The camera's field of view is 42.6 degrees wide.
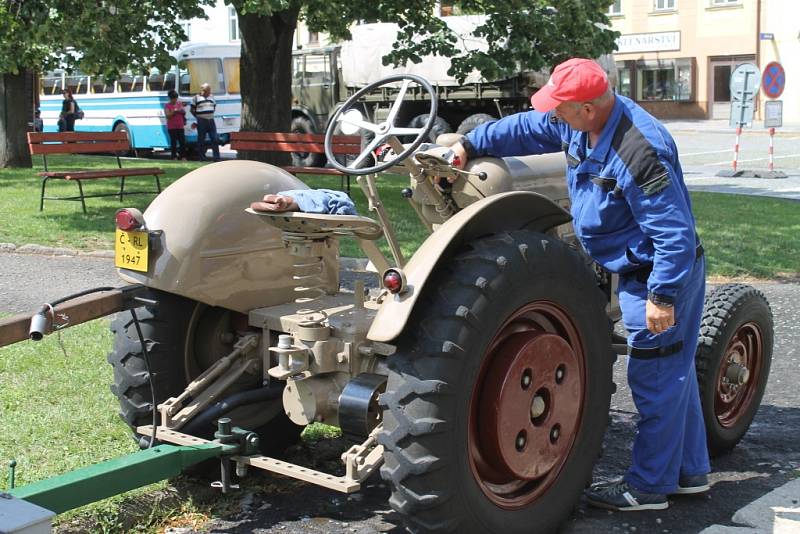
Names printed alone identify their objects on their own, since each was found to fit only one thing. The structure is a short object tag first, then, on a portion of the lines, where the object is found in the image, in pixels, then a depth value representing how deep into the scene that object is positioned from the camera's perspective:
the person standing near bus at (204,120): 25.52
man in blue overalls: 3.91
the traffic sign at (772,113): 22.56
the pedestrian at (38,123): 33.16
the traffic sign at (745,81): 22.08
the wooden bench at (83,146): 13.34
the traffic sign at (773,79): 21.84
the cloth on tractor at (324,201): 3.83
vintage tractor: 3.46
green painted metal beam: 3.25
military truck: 23.19
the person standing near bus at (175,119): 26.33
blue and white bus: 28.88
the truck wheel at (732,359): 4.80
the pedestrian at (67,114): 30.44
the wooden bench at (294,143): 13.69
